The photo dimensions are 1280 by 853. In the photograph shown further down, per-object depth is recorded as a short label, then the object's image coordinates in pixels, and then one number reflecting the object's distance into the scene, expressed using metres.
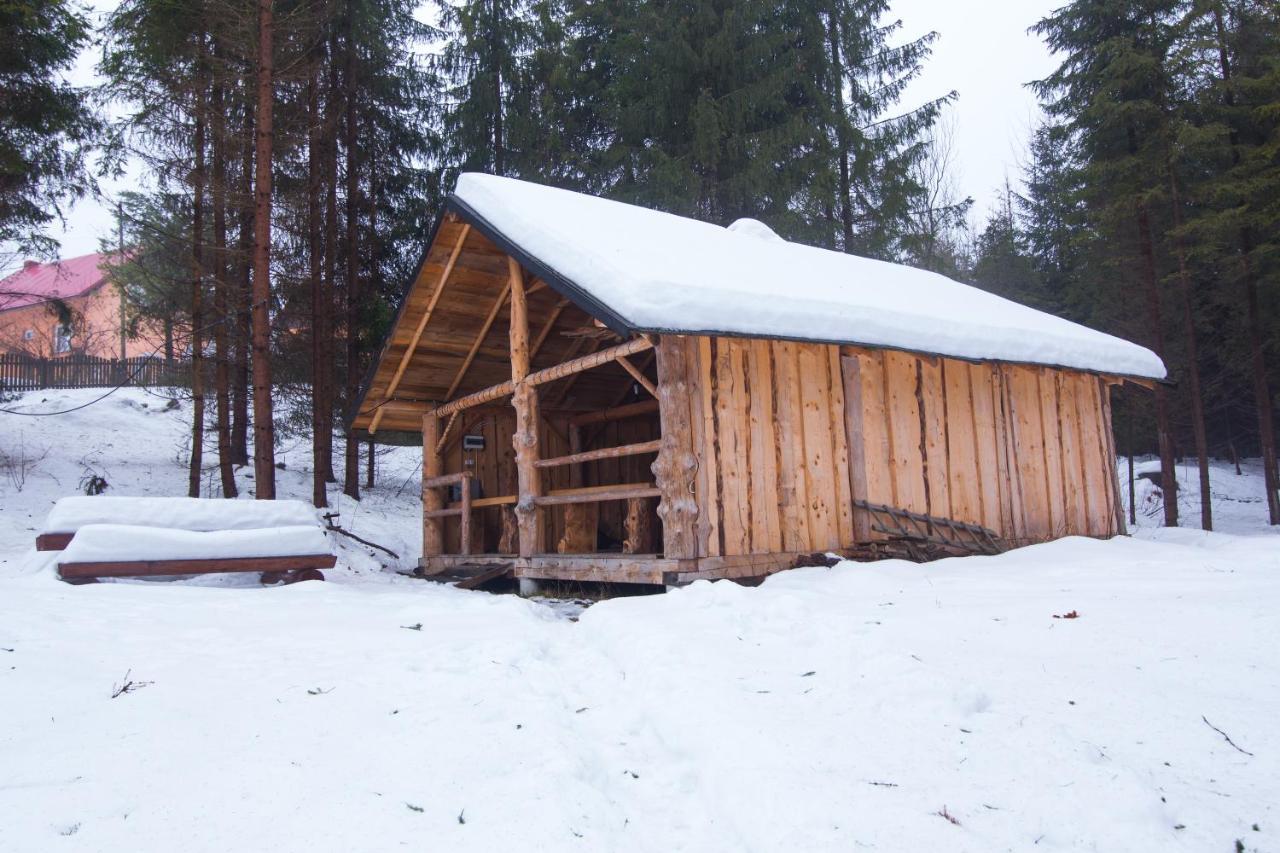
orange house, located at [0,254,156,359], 35.47
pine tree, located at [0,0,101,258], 14.47
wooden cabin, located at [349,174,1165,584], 7.81
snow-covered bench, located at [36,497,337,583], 7.72
